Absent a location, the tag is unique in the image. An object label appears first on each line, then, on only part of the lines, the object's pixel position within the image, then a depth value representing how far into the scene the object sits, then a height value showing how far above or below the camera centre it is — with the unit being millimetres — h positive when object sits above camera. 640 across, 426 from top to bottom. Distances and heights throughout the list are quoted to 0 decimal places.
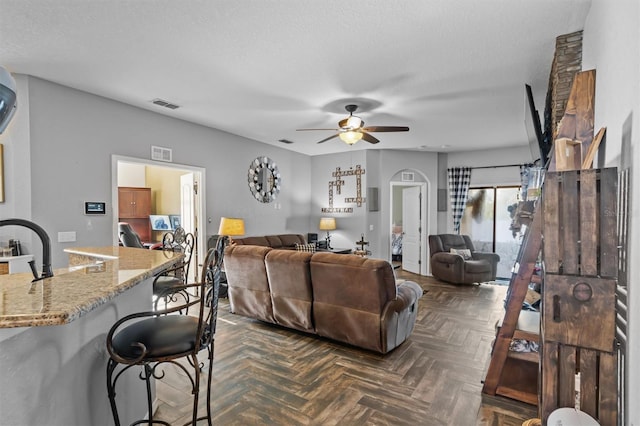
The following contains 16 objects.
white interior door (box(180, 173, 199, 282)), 5207 +27
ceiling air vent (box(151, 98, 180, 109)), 3943 +1344
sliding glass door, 6824 -308
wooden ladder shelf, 2223 -1100
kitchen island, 978 -528
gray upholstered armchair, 6023 -1029
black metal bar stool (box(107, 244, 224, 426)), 1387 -596
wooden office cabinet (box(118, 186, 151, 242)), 7656 -7
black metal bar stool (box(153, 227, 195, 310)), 3038 -717
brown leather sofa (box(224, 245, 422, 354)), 2994 -904
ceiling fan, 3949 +996
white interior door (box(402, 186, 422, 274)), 7488 -489
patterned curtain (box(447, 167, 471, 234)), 7125 +412
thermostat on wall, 3712 +20
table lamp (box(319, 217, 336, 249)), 7156 -353
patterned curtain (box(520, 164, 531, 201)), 6011 +677
